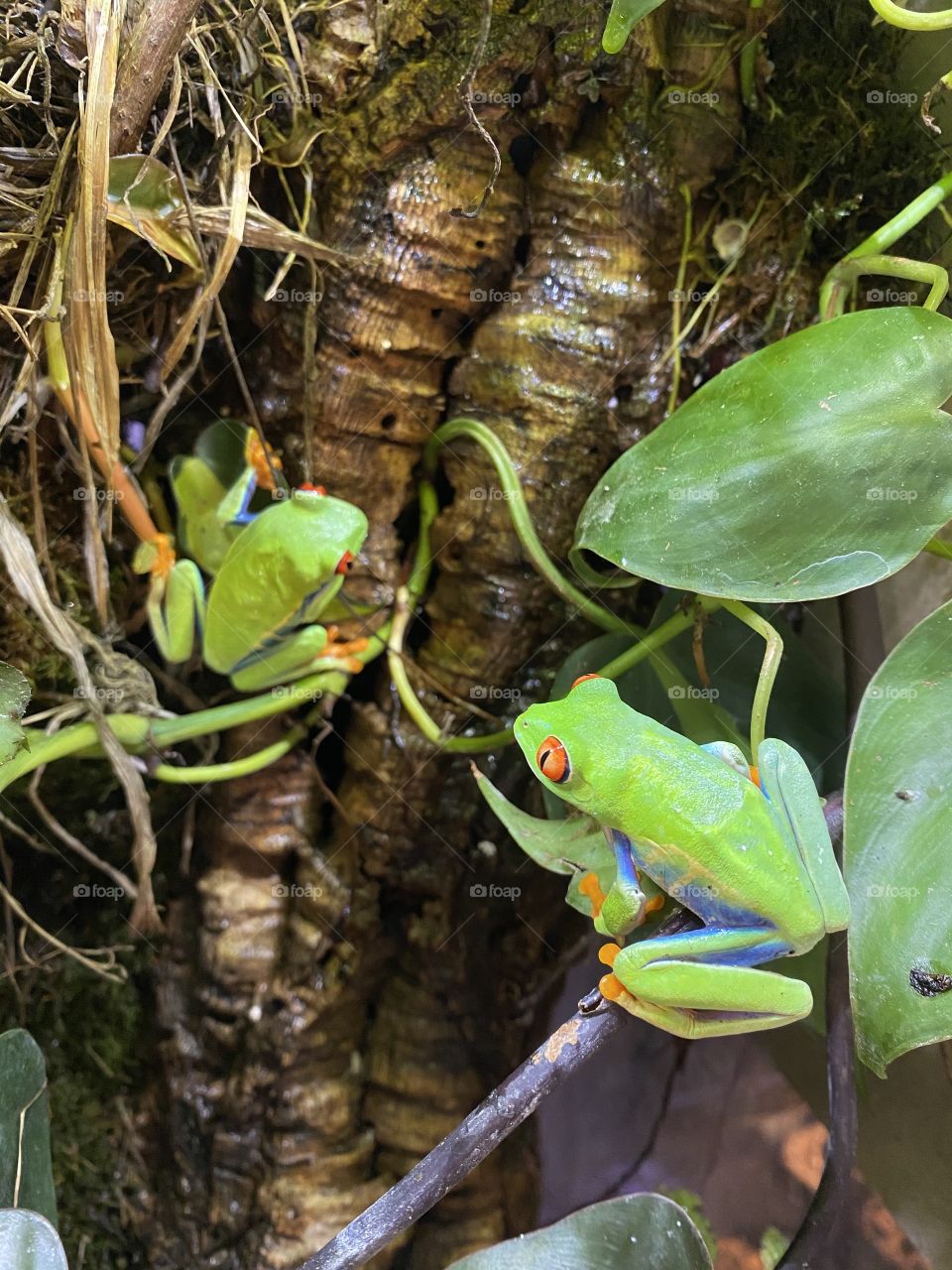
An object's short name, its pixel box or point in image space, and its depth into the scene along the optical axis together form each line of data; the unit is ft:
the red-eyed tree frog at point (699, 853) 0.57
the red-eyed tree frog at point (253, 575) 0.73
